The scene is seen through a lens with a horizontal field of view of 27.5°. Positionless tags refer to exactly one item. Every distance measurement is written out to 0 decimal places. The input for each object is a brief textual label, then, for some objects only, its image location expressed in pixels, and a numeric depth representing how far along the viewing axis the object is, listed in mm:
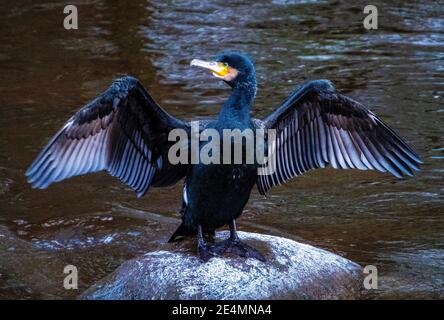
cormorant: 5816
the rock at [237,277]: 5902
